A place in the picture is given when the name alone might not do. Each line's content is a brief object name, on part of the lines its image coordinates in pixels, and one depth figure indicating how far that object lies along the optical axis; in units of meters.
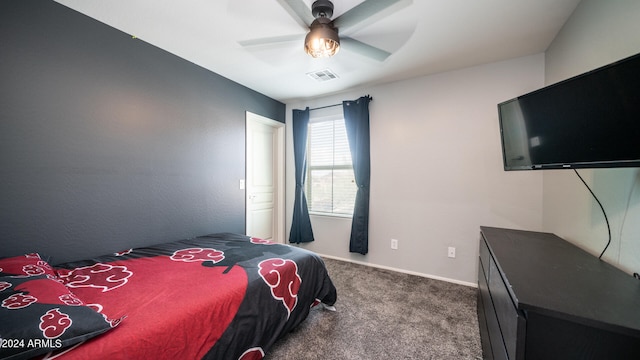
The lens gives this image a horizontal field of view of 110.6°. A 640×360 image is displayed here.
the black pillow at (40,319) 0.71
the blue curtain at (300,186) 3.50
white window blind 3.31
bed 0.81
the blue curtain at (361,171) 3.01
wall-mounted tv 0.83
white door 3.27
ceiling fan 1.35
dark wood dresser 0.65
